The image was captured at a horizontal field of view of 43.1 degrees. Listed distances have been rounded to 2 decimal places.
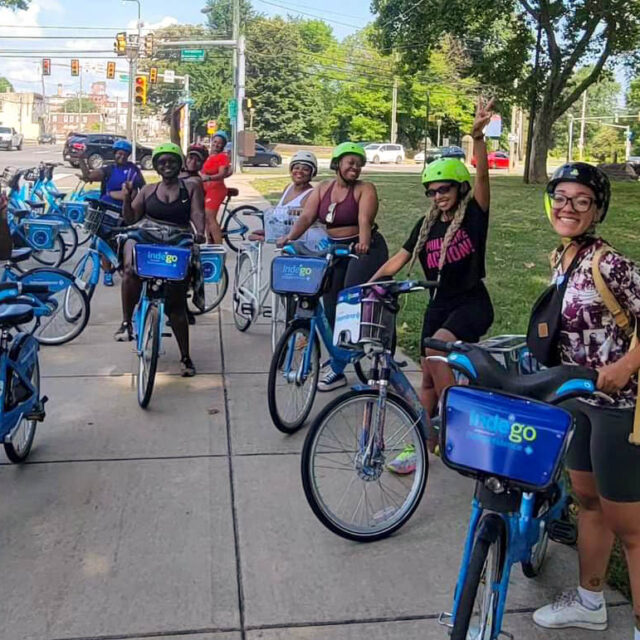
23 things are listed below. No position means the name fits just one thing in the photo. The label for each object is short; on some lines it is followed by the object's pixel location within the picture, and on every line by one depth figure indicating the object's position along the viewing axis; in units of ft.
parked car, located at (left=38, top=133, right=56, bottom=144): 259.45
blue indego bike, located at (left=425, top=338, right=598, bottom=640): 7.49
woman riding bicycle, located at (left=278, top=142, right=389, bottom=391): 19.04
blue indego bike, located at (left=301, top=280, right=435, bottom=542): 12.18
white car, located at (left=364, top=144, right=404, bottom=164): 182.80
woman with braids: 13.61
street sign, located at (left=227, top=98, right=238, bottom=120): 112.98
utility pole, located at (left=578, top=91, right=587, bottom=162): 244.96
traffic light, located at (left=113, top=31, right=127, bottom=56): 93.71
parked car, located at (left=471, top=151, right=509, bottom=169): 173.99
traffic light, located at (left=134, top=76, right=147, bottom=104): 91.30
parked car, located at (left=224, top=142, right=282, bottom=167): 146.10
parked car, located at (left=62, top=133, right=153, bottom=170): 112.16
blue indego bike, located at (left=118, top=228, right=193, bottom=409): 17.83
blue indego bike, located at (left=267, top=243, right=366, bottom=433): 16.47
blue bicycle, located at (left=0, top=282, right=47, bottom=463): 13.32
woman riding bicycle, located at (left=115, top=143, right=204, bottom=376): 20.66
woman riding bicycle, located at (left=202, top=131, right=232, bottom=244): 38.45
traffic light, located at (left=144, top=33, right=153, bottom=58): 96.78
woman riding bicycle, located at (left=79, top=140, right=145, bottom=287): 31.30
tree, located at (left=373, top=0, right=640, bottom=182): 80.69
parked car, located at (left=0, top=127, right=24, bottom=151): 168.49
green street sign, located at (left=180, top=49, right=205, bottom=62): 98.13
